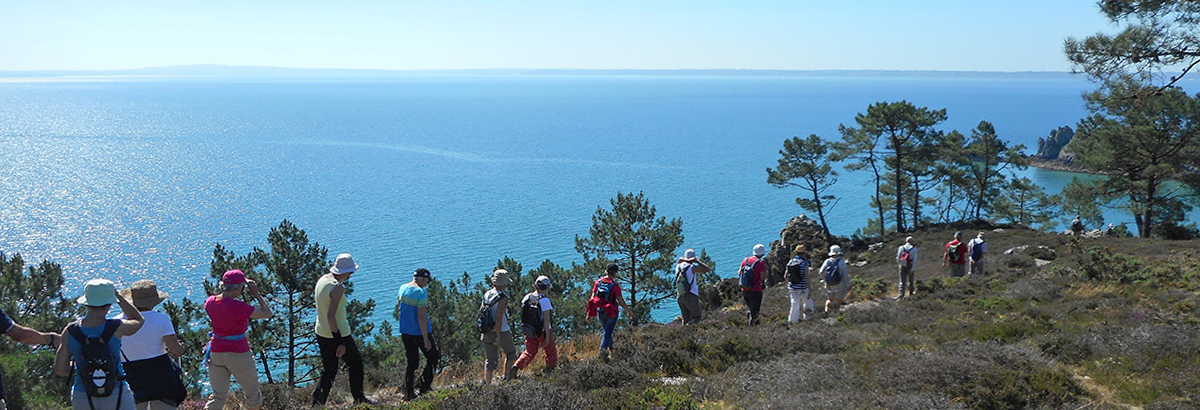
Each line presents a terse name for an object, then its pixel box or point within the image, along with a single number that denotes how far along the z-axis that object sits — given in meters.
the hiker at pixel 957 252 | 18.91
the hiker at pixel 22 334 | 4.84
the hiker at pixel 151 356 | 5.67
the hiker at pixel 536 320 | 8.41
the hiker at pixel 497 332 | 8.12
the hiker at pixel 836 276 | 12.62
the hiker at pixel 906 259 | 16.14
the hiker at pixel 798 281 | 12.20
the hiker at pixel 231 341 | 6.26
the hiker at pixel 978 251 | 19.00
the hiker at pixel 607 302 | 9.55
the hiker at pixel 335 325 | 6.94
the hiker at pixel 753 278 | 11.67
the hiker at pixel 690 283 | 12.13
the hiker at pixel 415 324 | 7.68
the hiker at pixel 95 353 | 5.15
